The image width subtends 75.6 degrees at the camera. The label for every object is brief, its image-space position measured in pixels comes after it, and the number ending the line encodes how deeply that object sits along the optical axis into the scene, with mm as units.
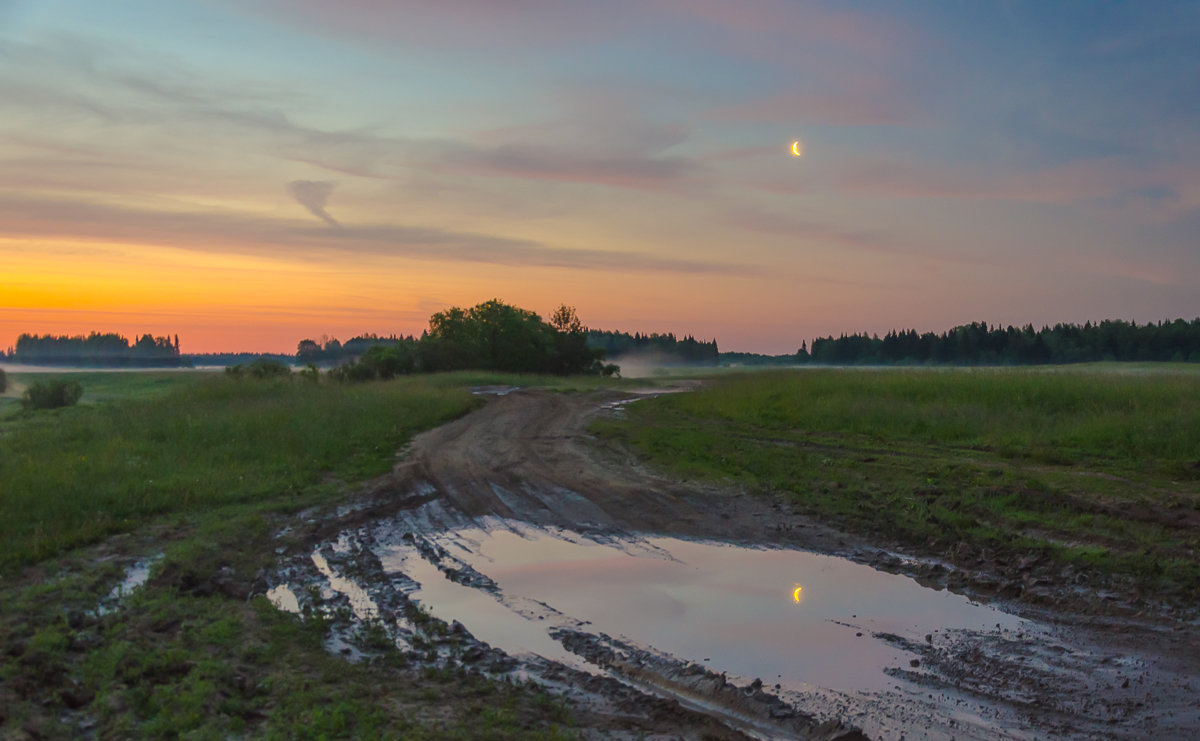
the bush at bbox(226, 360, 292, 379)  34875
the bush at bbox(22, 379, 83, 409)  33125
